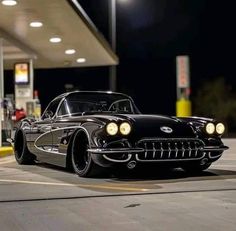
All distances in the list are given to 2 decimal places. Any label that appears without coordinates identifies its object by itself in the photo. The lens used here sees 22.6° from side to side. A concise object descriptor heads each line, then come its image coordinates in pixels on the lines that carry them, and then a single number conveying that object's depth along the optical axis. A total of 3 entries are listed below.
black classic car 7.79
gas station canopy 14.22
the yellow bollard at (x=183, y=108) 13.84
